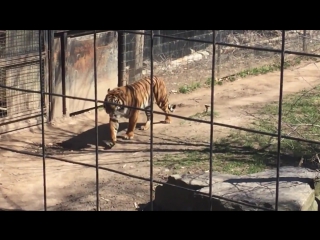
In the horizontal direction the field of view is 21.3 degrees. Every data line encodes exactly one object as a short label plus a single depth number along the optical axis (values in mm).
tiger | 10523
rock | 6926
